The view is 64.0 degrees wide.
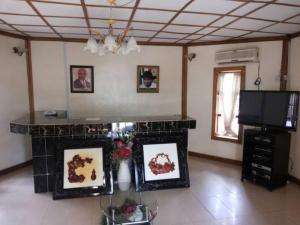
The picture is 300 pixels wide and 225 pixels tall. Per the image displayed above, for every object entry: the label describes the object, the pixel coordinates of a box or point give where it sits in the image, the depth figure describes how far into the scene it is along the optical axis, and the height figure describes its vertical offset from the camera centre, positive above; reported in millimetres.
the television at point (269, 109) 3428 -301
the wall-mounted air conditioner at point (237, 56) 4180 +596
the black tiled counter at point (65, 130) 3163 -574
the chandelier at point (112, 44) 2547 +482
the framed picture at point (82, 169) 3178 -1092
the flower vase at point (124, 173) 3252 -1157
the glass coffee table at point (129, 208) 2123 -1115
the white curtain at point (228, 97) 4617 -159
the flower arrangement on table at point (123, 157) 3094 -893
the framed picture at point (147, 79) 4949 +192
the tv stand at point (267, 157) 3449 -1012
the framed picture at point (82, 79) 4672 +174
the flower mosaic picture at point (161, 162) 3422 -1052
